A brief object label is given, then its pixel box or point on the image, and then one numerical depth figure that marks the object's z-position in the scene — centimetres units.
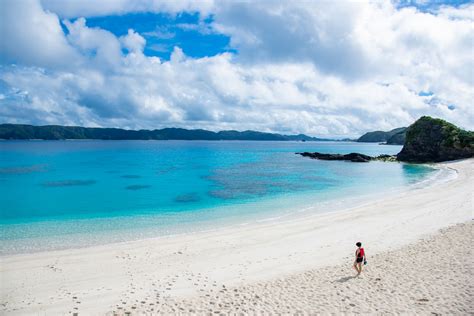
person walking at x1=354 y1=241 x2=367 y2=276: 1445
